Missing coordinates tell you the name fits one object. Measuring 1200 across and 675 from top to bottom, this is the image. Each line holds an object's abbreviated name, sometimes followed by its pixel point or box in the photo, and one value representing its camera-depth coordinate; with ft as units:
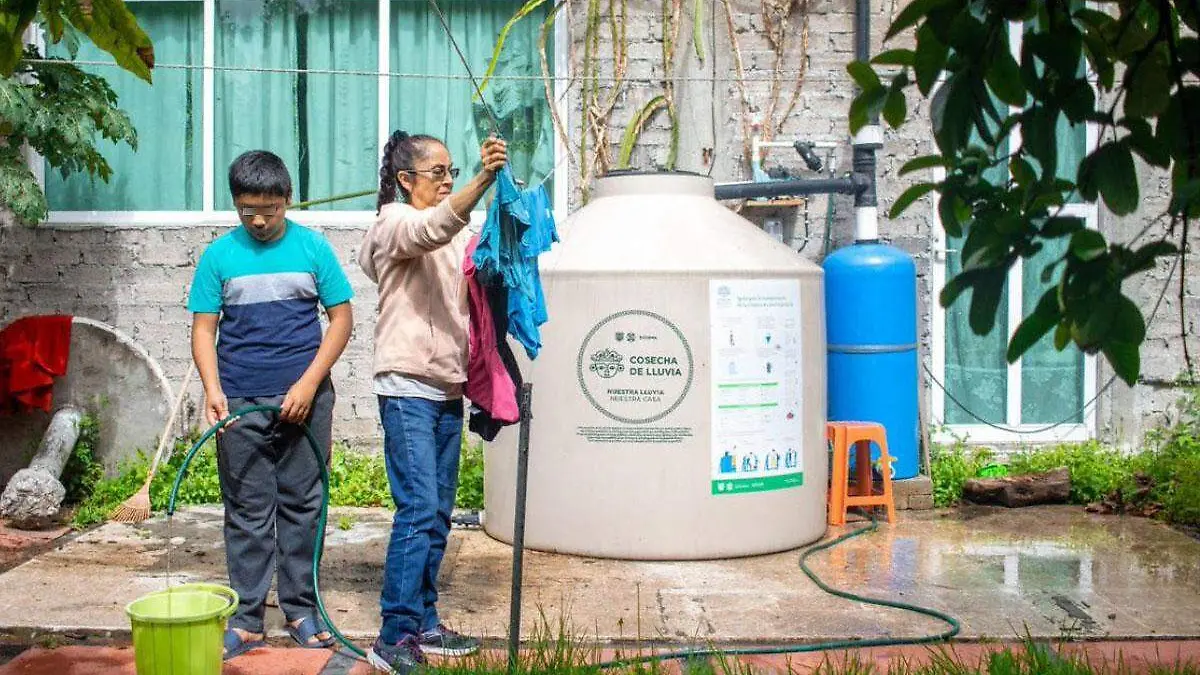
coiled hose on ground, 12.17
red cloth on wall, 20.90
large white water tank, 17.42
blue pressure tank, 21.25
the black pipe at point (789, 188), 21.80
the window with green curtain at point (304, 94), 23.73
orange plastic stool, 20.13
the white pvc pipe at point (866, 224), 22.07
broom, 14.23
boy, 13.53
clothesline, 22.30
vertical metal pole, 11.68
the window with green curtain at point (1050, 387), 24.82
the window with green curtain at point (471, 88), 23.79
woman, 12.97
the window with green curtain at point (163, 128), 23.67
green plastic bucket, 10.37
